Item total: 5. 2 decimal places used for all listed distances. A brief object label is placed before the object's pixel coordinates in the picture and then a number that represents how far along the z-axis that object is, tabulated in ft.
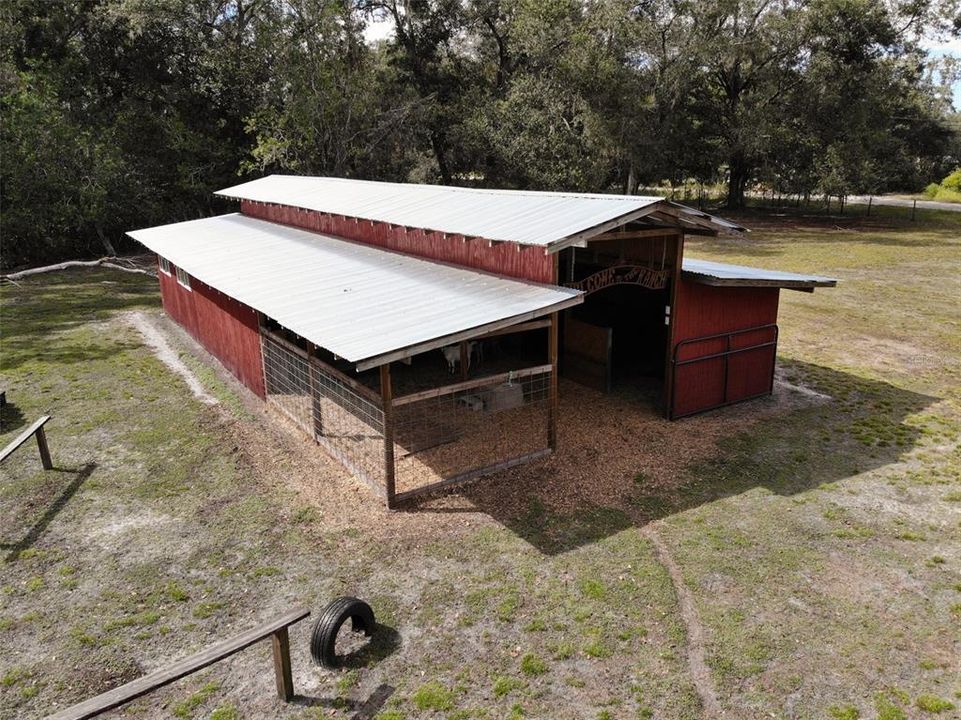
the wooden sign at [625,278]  36.06
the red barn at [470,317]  31.55
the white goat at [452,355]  46.22
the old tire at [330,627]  20.54
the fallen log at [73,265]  84.92
